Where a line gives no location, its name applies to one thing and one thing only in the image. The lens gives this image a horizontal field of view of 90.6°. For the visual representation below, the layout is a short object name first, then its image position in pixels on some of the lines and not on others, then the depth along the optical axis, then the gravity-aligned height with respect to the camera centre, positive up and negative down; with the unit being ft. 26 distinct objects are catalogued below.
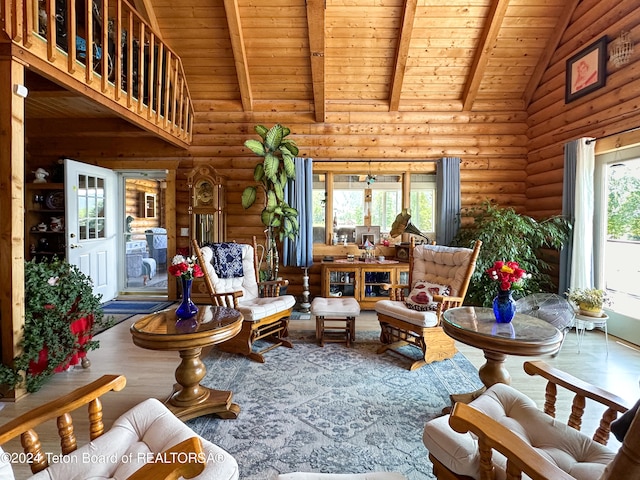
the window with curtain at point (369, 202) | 17.12 +1.76
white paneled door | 14.19 +0.62
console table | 14.88 -2.06
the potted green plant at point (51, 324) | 7.73 -2.36
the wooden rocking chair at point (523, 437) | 3.23 -2.68
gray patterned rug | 5.73 -4.00
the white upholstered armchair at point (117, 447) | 3.17 -2.67
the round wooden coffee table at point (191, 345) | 6.39 -2.25
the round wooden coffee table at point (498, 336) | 6.31 -2.11
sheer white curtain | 12.17 +0.70
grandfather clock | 15.39 +1.51
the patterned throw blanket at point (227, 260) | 11.38 -0.92
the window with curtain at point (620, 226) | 11.21 +0.28
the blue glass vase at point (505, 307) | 7.32 -1.71
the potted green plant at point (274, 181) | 14.33 +2.47
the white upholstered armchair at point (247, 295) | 9.91 -2.13
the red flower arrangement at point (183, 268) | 7.36 -0.78
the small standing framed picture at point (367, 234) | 16.72 +0.00
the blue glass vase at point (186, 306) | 7.52 -1.72
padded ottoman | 10.67 -2.69
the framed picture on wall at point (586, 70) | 11.71 +6.41
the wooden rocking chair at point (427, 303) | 9.52 -2.30
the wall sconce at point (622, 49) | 10.64 +6.26
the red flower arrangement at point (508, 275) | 7.15 -0.95
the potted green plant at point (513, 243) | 12.99 -0.41
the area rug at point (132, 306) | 14.85 -3.52
